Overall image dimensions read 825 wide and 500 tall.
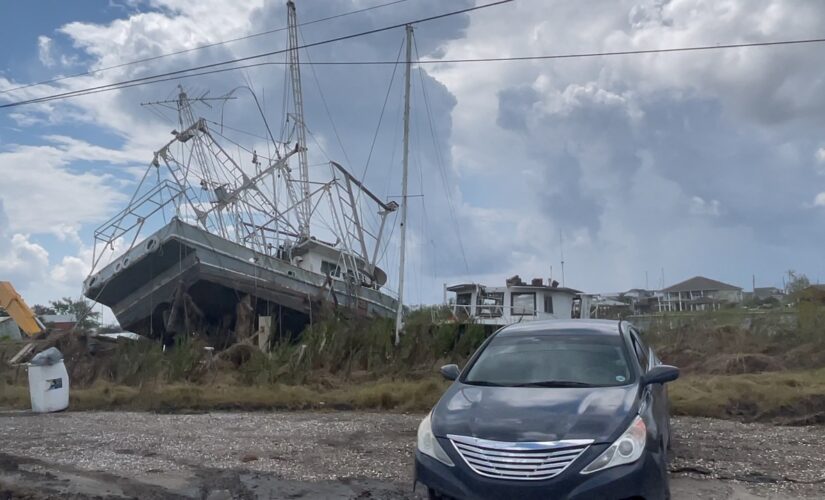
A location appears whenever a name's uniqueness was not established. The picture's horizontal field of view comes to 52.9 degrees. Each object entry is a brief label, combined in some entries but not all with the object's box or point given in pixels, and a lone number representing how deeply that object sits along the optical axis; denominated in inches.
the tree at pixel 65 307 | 2711.6
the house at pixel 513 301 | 1127.6
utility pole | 836.6
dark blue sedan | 220.4
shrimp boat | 887.1
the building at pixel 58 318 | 2217.4
